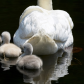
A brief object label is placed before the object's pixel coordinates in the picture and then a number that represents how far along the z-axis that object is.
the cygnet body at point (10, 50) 16.61
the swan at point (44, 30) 16.27
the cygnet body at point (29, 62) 14.89
